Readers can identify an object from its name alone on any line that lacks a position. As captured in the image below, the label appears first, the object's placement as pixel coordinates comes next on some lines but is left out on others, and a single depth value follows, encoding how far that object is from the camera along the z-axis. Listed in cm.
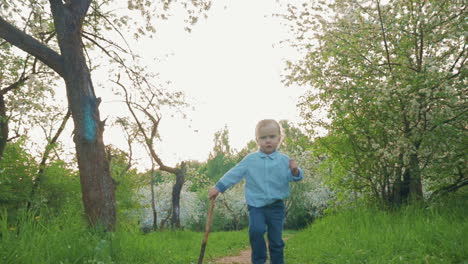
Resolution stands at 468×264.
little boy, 506
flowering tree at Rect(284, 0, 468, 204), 651
